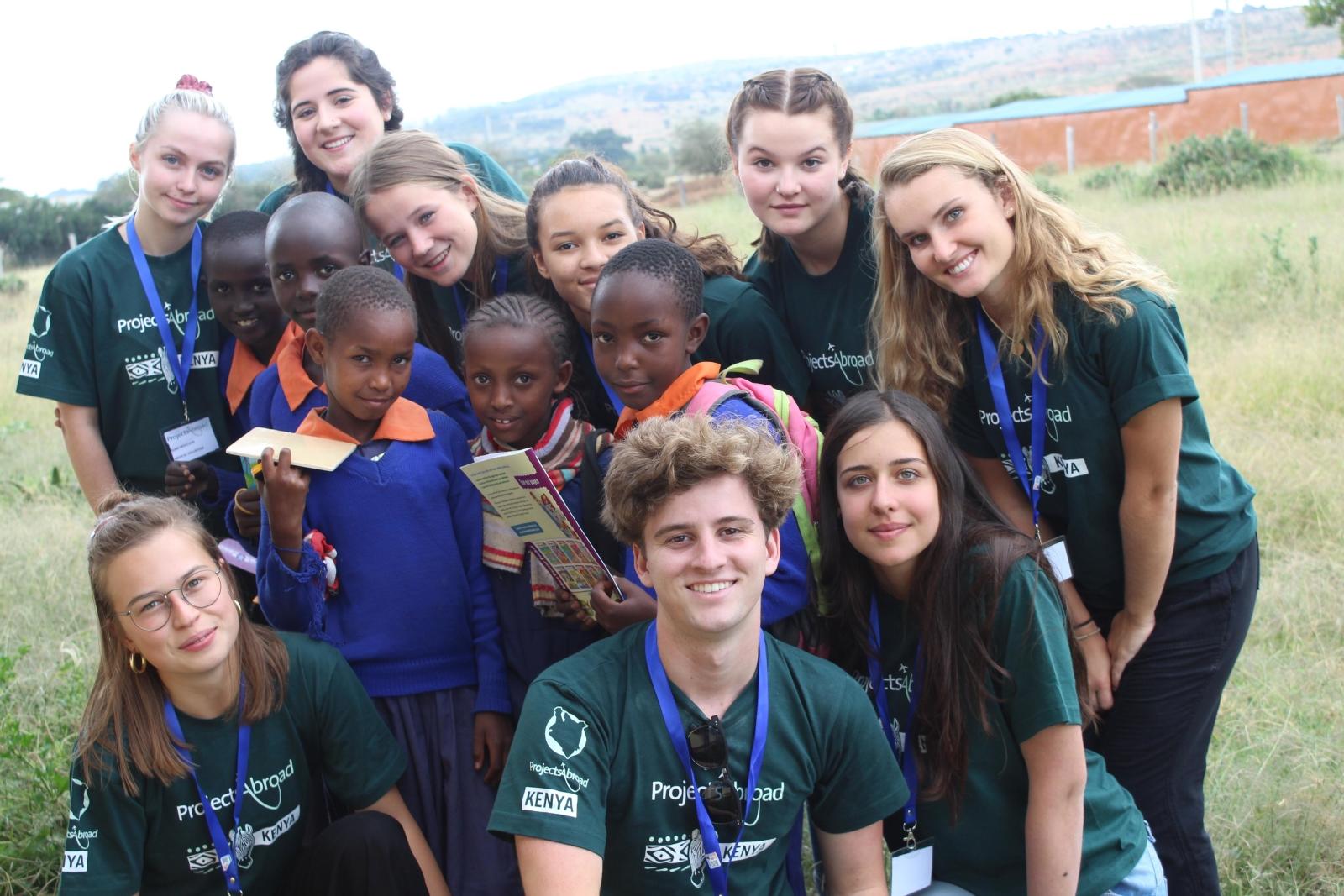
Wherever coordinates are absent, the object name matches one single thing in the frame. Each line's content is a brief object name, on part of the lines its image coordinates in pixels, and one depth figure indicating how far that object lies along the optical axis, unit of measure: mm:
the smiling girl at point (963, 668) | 2889
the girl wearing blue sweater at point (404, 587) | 3211
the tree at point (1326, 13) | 18844
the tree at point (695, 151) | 38562
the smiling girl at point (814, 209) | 3531
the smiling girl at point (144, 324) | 3953
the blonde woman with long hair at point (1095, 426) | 3037
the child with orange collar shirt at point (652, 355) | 3020
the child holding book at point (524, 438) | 3244
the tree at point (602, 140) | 66825
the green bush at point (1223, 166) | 16375
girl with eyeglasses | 2898
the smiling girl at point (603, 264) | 3521
